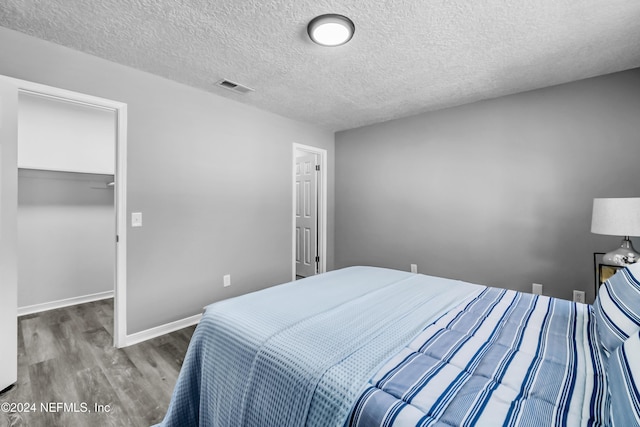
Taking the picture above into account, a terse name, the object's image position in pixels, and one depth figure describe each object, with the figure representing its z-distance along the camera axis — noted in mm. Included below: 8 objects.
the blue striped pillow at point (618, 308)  969
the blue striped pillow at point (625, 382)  602
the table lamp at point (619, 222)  1934
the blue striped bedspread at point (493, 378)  737
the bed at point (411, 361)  767
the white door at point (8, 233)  1806
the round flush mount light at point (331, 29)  1753
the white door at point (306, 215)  4387
